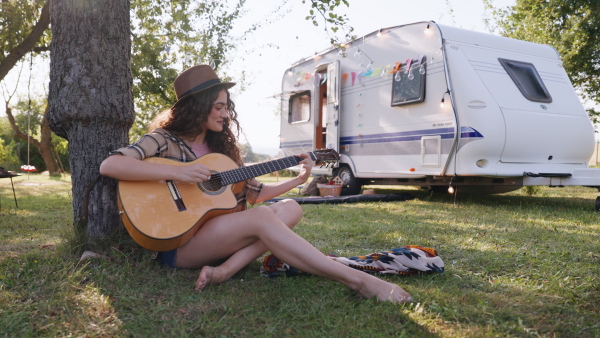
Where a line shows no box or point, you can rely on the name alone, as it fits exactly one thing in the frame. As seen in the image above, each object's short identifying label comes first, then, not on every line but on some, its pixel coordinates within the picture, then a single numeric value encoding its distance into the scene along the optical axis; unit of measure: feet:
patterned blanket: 8.45
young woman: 7.22
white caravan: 18.70
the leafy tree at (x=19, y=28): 32.24
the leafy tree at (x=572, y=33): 37.09
